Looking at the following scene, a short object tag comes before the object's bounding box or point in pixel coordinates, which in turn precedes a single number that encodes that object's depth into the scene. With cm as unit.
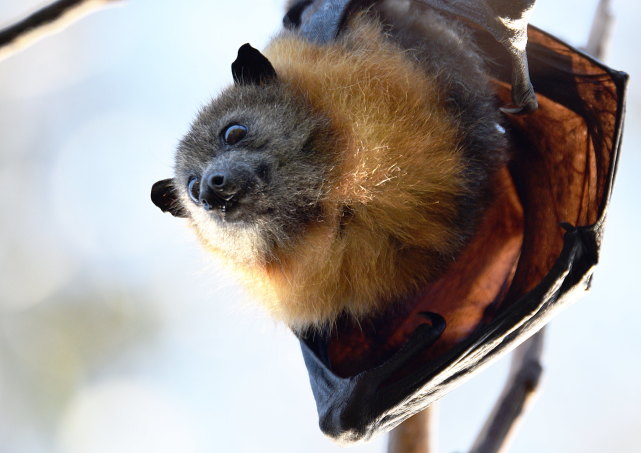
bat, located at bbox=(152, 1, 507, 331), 491
